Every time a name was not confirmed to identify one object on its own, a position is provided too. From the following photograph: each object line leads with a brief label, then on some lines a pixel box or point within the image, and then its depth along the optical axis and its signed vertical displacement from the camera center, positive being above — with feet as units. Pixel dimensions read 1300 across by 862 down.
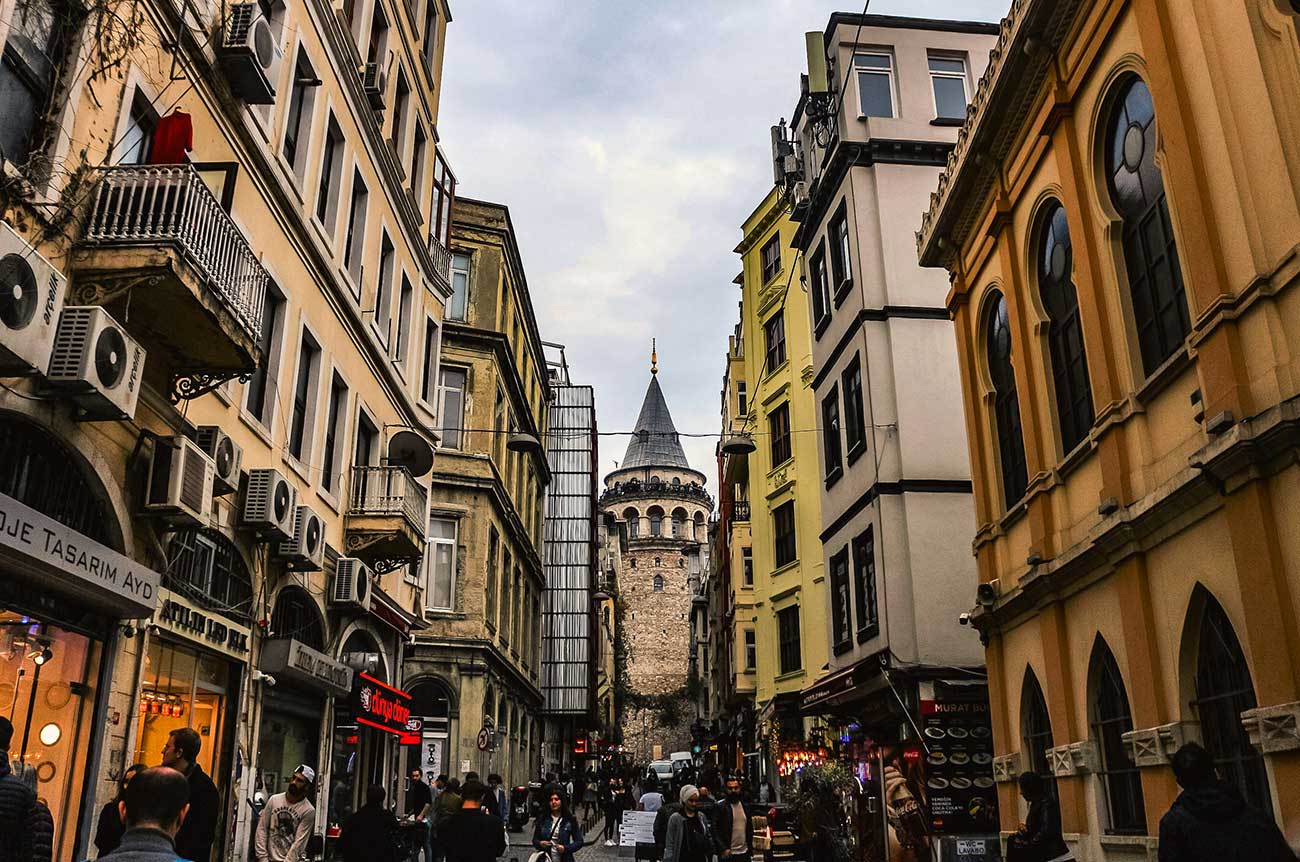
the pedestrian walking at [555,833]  35.04 -1.54
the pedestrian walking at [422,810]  51.22 -1.07
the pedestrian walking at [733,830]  39.06 -1.68
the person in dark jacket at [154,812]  11.51 -0.18
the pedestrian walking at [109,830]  24.58 -0.78
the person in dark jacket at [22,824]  16.84 -0.41
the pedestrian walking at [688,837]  35.53 -1.72
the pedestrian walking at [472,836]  27.22 -1.21
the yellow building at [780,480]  99.35 +30.24
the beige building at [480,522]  94.43 +25.87
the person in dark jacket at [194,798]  24.61 -0.09
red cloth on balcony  33.94 +21.04
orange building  25.62 +11.60
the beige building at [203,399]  27.89 +13.96
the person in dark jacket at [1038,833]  32.40 -1.68
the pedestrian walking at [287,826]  32.50 -1.02
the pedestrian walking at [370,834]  28.22 -1.13
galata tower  347.97 +65.68
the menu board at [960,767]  55.11 +0.65
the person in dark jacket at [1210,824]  18.04 -0.86
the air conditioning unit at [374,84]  58.62 +39.04
